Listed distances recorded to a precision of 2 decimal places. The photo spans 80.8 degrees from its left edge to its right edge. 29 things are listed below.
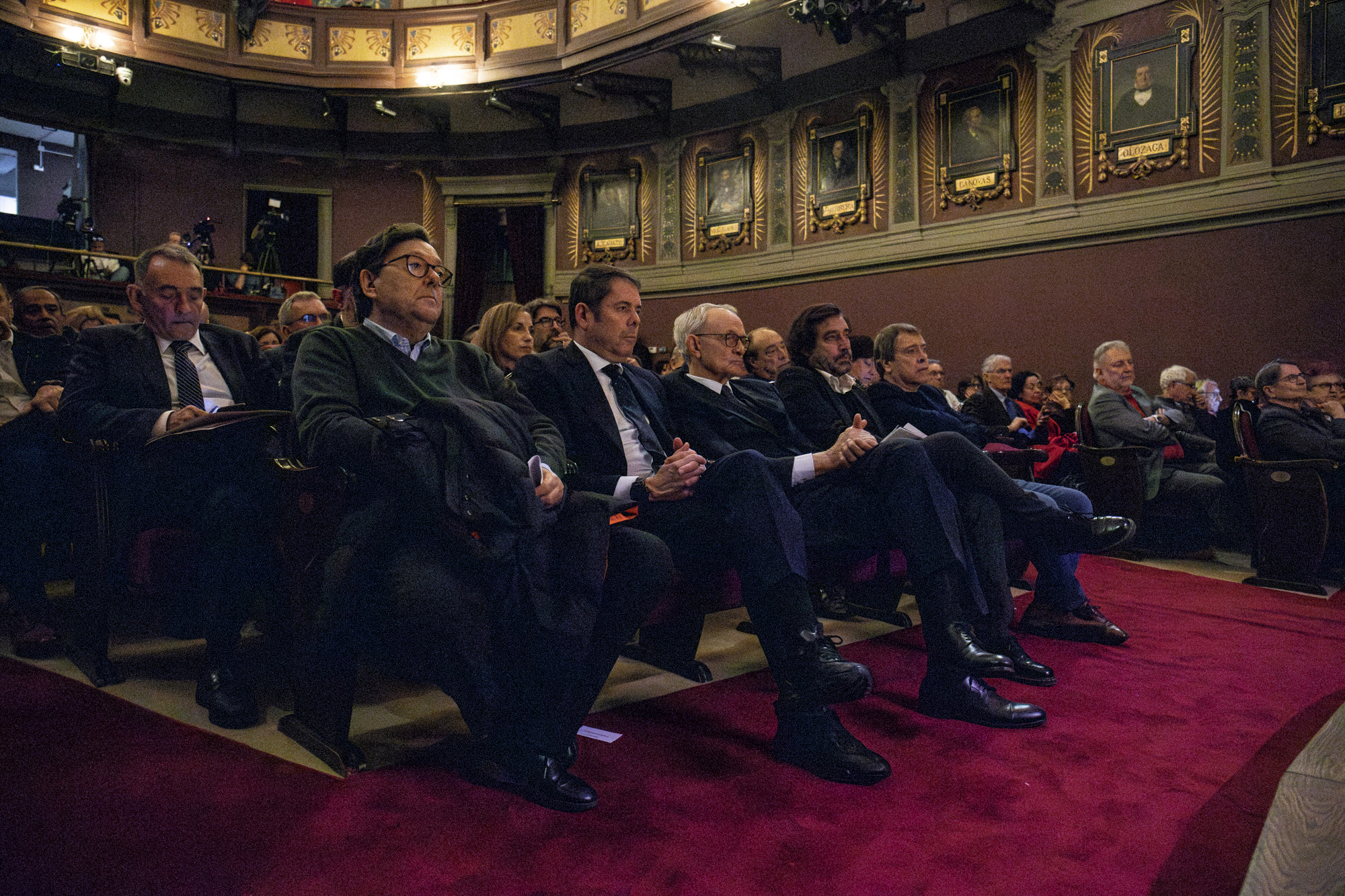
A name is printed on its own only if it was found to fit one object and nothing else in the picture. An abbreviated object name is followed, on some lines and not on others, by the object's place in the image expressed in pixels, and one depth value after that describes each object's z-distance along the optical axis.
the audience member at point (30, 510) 2.32
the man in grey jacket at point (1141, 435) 4.04
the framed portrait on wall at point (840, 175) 6.95
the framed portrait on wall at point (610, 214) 8.46
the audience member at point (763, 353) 3.86
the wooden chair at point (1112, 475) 4.00
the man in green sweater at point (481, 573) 1.42
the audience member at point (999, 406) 4.64
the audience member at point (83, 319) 3.53
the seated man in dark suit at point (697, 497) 1.60
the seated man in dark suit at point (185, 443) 1.86
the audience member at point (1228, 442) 3.74
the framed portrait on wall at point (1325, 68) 4.90
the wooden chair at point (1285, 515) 3.42
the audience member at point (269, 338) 4.41
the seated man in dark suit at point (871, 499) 1.86
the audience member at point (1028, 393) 5.51
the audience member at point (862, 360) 3.99
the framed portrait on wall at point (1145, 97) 5.42
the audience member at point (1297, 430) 3.46
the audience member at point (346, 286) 1.92
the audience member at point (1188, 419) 4.55
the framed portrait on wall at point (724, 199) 7.74
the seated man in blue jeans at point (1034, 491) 2.56
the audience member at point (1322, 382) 3.83
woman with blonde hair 3.29
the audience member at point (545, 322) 3.58
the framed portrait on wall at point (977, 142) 6.16
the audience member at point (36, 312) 3.02
